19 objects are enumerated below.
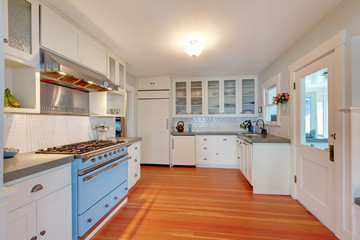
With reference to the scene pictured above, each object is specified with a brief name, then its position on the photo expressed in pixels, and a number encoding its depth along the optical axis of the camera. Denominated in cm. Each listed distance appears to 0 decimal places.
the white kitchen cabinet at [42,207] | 105
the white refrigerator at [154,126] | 424
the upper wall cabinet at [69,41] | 160
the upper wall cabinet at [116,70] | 265
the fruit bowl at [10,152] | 132
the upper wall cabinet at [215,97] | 430
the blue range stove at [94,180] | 152
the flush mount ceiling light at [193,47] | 232
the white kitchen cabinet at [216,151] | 405
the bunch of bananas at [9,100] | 136
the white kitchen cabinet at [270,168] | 258
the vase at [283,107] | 274
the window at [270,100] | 303
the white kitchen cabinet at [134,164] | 275
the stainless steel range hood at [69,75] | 154
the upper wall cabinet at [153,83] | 426
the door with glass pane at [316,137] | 176
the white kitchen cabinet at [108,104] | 254
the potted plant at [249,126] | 407
